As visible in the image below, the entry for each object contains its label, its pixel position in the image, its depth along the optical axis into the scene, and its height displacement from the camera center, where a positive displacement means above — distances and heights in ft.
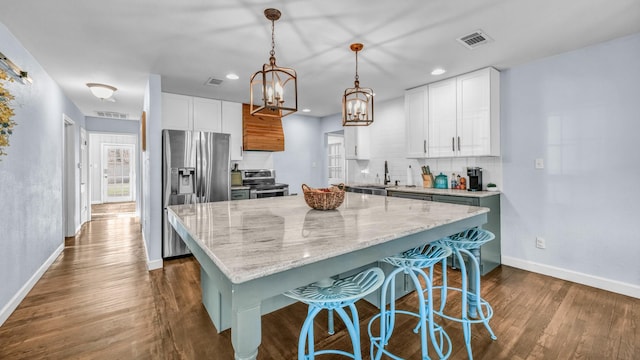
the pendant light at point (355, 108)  8.17 +2.12
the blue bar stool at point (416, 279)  5.24 -1.80
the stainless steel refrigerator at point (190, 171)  12.08 +0.47
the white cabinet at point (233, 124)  15.62 +3.17
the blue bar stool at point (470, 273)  6.34 -2.22
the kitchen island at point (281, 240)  3.31 -0.88
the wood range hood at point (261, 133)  16.22 +2.82
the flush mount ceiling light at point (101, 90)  12.64 +4.12
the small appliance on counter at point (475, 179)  11.89 +0.04
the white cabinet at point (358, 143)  17.24 +2.27
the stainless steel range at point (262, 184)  15.60 -0.15
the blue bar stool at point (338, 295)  3.94 -1.61
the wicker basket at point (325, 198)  6.66 -0.40
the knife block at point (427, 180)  13.71 +0.01
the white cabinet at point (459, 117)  11.09 +2.63
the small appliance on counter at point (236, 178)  16.21 +0.21
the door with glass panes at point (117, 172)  28.76 +1.06
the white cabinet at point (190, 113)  13.89 +3.49
